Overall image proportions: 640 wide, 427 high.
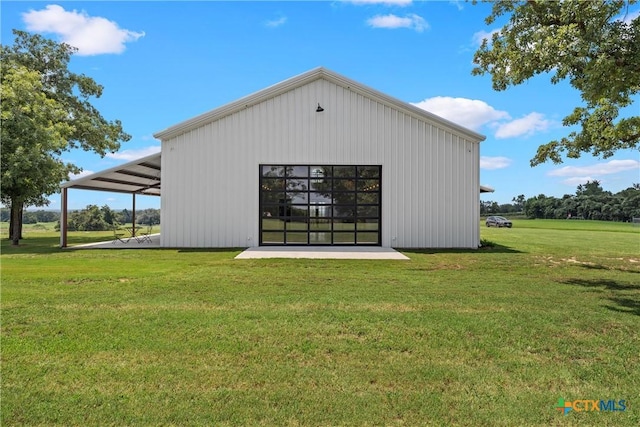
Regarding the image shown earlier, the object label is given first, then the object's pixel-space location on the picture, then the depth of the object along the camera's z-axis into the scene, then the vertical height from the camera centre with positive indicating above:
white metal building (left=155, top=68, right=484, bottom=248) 14.69 +2.07
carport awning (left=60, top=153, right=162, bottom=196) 14.91 +1.66
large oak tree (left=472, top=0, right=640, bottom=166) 6.92 +3.31
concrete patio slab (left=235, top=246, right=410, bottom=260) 11.74 -1.25
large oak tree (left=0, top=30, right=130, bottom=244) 16.08 +4.78
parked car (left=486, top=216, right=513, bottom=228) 42.69 -0.79
